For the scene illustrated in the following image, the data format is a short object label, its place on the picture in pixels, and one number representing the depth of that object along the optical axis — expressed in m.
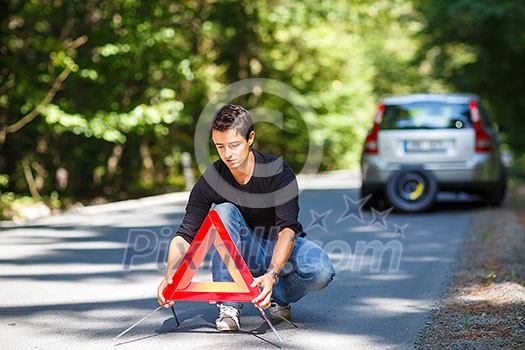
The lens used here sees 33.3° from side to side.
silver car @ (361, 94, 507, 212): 13.88
